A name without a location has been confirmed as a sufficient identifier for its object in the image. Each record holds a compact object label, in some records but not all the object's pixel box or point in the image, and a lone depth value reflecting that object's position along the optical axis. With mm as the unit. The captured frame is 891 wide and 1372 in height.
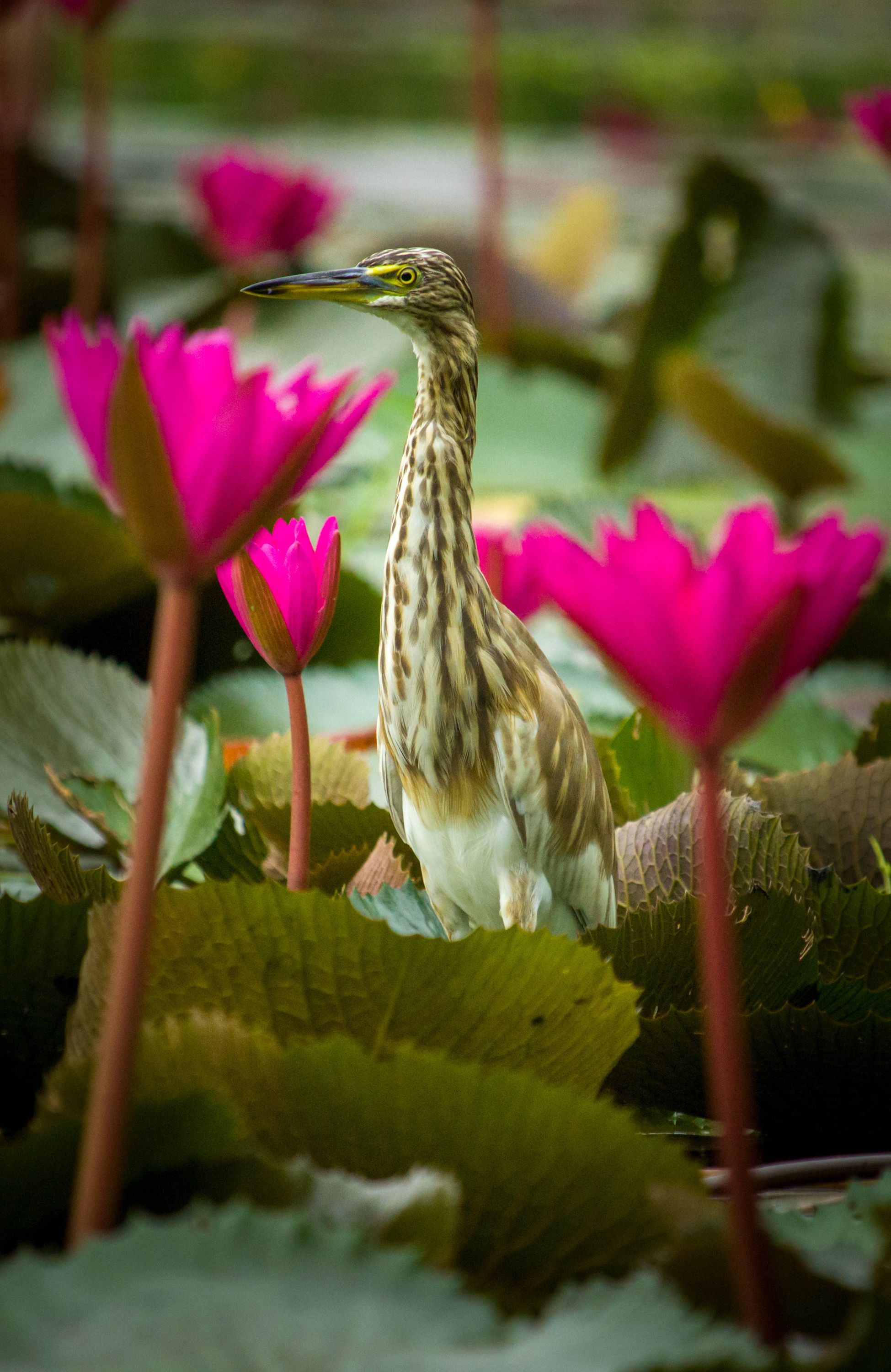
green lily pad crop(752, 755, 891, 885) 7217
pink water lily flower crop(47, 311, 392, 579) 6869
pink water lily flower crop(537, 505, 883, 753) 6862
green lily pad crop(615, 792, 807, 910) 7124
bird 7143
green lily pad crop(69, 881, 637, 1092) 6988
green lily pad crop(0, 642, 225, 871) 7260
